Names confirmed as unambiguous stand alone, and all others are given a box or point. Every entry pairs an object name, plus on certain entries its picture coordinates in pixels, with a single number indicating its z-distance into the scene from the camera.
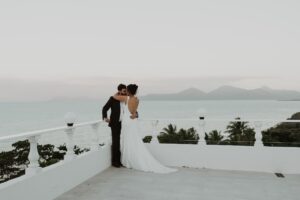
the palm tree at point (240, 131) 28.36
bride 6.36
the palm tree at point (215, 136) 27.95
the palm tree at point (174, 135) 27.85
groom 6.44
